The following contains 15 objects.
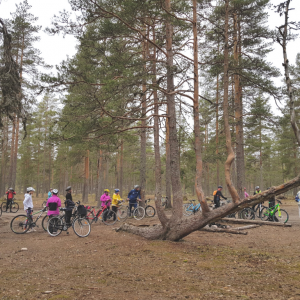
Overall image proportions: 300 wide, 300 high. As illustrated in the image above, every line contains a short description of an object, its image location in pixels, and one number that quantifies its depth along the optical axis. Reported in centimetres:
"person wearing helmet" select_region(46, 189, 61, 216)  994
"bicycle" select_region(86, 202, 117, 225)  1221
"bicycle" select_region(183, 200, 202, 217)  1577
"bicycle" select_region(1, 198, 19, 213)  1762
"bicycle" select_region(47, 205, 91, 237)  933
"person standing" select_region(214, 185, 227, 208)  1377
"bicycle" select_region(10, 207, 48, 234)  1014
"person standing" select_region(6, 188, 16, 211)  1688
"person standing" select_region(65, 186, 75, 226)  1024
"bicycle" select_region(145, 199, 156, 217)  1491
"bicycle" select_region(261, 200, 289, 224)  1280
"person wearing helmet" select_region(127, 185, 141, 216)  1391
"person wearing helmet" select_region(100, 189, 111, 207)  1262
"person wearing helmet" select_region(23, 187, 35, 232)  1035
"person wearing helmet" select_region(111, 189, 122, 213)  1279
